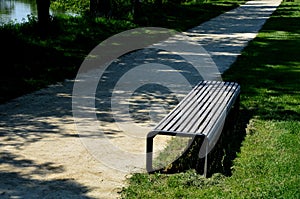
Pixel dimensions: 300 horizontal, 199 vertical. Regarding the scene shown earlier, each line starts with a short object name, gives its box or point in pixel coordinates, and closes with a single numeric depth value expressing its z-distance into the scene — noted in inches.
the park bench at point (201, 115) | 207.2
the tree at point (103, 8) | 756.0
